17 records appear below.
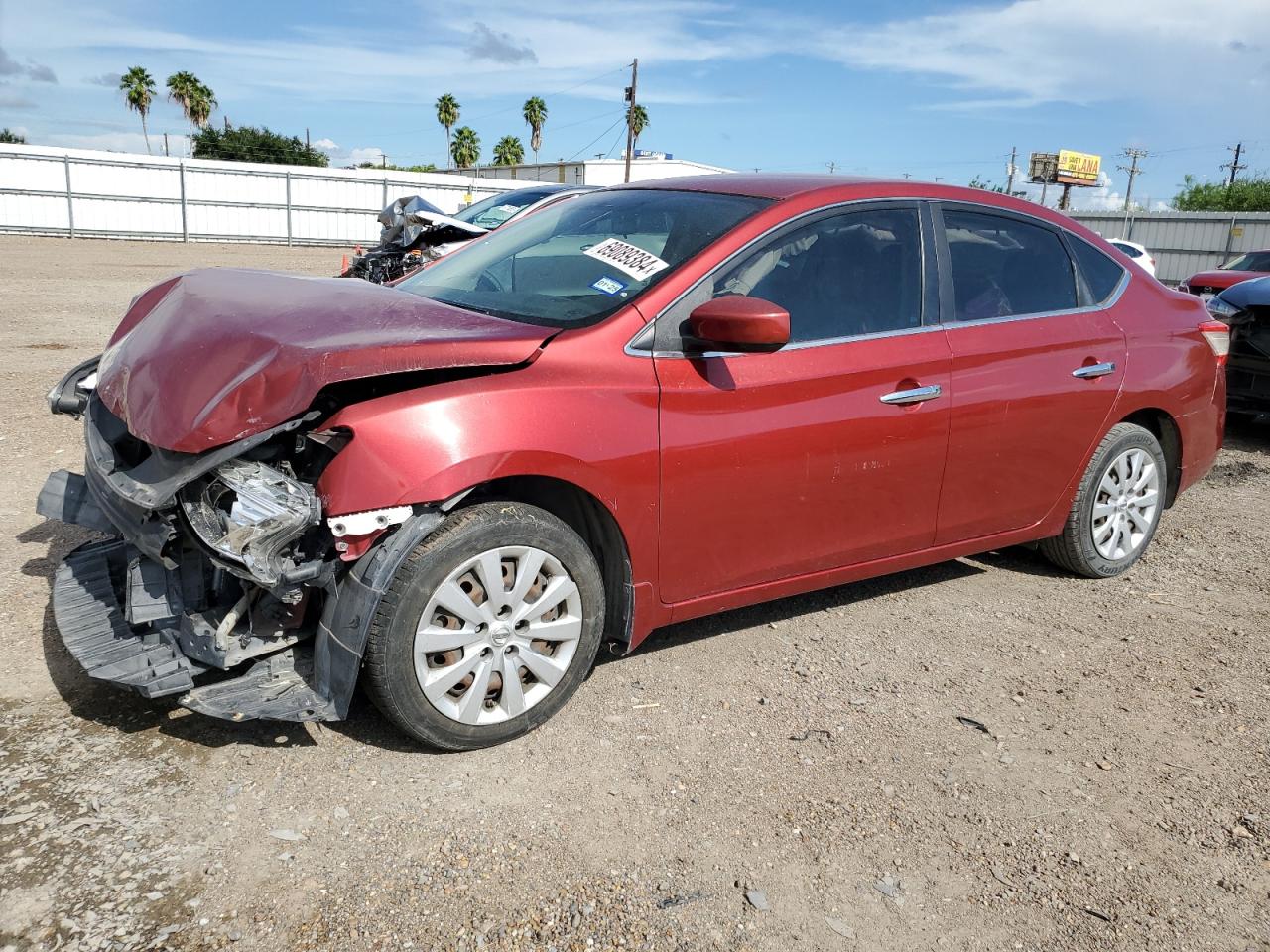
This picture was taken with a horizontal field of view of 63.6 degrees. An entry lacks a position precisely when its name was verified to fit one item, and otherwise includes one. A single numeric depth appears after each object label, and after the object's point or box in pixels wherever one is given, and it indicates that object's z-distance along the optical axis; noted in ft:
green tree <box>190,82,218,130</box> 225.35
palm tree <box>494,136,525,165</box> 252.21
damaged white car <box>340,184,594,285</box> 36.09
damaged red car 9.73
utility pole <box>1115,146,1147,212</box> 255.29
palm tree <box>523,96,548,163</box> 257.34
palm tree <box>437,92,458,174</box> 256.32
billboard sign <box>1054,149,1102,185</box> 247.50
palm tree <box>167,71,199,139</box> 219.41
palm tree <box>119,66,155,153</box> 222.69
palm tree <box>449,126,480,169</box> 250.57
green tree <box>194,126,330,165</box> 217.56
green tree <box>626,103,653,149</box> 233.49
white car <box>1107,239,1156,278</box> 52.10
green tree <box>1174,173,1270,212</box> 197.06
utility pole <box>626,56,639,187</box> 150.40
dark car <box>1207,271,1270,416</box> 25.96
